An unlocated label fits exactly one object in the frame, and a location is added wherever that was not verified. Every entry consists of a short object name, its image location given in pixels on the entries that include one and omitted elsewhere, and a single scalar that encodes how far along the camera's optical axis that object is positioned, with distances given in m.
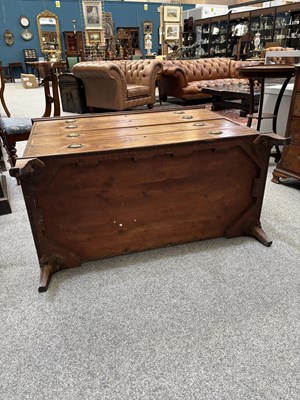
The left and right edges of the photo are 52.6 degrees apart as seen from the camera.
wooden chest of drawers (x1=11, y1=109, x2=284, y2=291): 1.40
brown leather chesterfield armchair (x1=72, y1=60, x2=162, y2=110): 4.60
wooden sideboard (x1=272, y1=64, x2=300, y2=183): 2.22
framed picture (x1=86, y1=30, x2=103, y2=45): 11.74
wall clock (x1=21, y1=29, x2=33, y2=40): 11.80
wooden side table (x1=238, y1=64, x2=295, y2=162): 2.46
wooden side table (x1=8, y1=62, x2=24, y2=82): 11.96
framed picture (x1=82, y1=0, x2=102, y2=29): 11.44
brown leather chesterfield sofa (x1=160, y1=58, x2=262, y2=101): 5.60
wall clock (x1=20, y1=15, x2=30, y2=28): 11.57
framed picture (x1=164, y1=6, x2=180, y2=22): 11.78
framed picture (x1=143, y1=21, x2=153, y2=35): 12.97
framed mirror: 11.75
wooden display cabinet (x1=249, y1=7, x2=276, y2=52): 8.59
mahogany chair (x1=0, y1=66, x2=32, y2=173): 2.44
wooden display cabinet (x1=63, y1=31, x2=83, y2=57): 11.82
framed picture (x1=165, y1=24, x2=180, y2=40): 11.94
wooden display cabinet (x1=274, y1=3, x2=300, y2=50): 7.98
